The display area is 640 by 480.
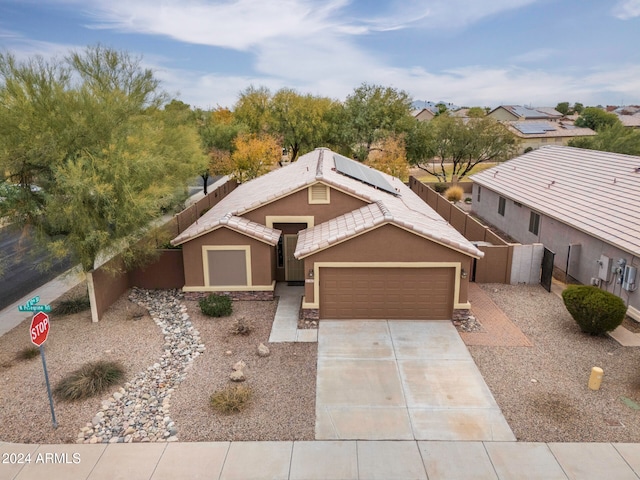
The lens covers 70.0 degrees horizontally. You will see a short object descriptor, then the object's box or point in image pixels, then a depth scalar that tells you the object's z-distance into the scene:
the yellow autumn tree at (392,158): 33.44
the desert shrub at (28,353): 12.51
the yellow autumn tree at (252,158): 32.81
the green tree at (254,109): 44.00
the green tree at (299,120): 43.84
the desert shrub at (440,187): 38.38
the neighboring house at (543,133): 68.69
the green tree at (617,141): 36.69
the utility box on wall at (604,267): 15.61
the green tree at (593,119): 81.25
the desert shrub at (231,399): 10.08
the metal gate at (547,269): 17.12
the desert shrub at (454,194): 34.61
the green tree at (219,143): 35.30
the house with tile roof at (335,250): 14.18
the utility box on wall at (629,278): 14.50
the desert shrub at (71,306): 15.53
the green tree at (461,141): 39.84
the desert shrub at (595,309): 12.95
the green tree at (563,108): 144.55
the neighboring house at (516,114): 97.94
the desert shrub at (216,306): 15.02
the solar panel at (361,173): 19.98
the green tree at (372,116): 40.84
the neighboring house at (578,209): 15.48
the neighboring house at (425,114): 114.56
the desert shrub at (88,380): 10.60
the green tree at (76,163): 12.37
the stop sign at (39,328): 8.79
